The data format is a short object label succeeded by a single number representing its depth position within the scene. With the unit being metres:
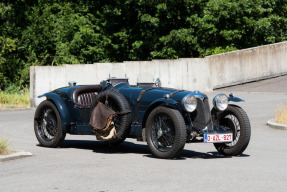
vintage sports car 11.49
